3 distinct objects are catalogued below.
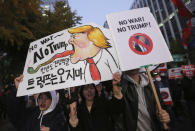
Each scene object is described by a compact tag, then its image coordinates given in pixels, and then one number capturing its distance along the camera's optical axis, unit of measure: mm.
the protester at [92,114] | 1904
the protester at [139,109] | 1768
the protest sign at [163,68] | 4978
